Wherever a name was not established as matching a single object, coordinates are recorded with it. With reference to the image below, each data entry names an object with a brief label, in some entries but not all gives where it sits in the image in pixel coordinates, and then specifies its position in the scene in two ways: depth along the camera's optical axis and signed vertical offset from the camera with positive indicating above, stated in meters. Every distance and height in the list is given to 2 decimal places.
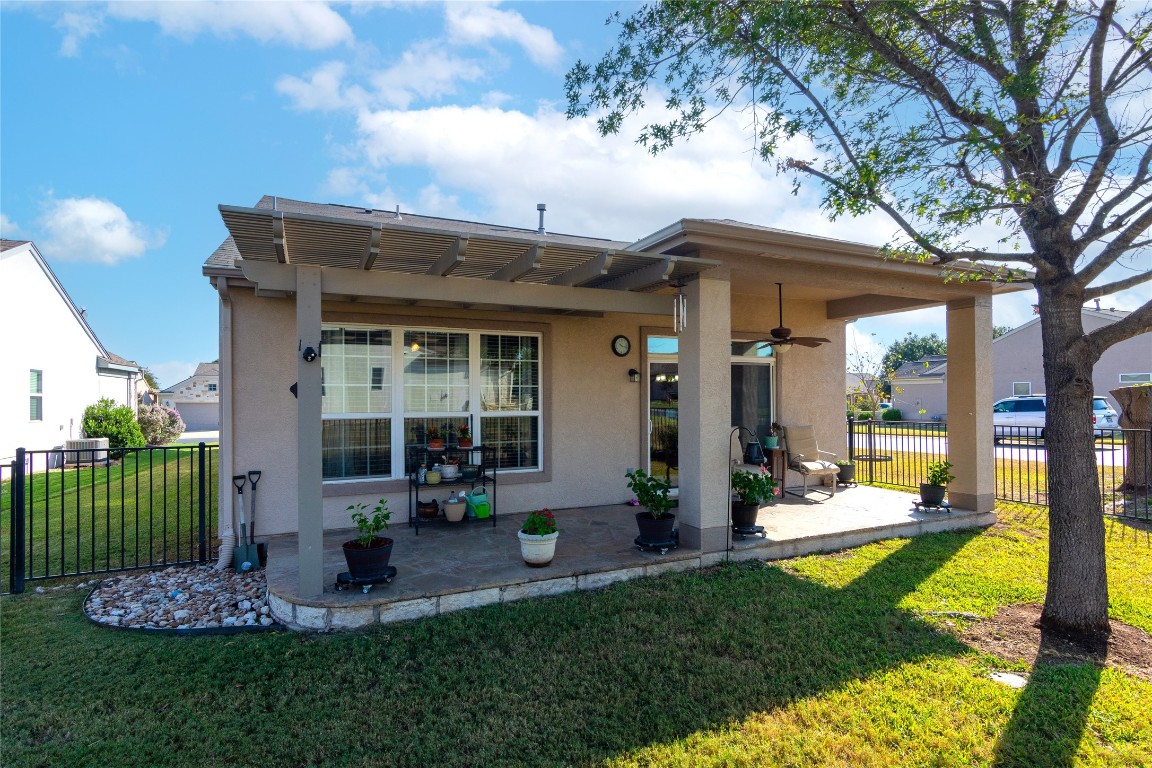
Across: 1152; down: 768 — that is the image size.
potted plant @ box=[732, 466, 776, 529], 5.48 -1.03
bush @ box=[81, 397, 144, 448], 14.93 -0.67
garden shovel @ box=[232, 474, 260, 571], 5.36 -1.53
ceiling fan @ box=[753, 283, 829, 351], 7.41 +0.68
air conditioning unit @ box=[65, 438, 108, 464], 13.64 -1.16
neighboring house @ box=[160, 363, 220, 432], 30.27 -0.33
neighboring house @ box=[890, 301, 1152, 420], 21.69 +0.72
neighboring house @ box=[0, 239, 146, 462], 12.57 +1.09
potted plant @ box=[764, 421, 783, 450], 7.11 -0.67
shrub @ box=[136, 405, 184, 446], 17.94 -0.85
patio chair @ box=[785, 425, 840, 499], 7.76 -0.90
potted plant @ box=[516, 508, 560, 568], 4.54 -1.20
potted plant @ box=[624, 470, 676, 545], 5.00 -1.09
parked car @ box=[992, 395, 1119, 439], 17.51 -0.84
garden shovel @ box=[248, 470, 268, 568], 5.50 -1.45
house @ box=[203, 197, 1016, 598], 4.18 +0.47
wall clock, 7.22 +0.61
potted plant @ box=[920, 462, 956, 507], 6.73 -1.20
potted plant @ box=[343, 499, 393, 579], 4.12 -1.16
